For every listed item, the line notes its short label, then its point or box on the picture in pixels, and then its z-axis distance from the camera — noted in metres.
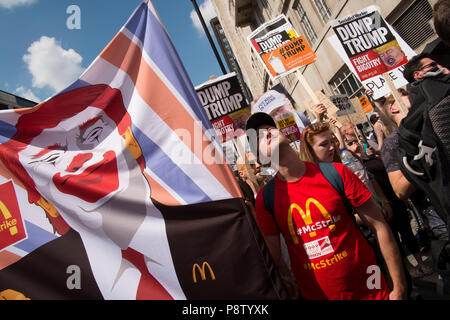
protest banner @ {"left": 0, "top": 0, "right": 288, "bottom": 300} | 1.80
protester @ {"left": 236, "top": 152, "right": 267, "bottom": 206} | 3.21
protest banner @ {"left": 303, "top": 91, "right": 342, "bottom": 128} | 4.50
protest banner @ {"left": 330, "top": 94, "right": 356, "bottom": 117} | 6.98
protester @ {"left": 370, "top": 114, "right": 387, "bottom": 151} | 4.54
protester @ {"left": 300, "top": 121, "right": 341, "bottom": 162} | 2.58
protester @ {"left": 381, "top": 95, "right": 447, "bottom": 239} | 1.90
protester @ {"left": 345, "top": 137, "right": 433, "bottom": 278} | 3.20
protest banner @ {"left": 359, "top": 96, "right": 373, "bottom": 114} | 8.70
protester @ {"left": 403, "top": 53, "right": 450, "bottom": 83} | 2.00
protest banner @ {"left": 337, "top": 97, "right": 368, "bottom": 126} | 7.12
